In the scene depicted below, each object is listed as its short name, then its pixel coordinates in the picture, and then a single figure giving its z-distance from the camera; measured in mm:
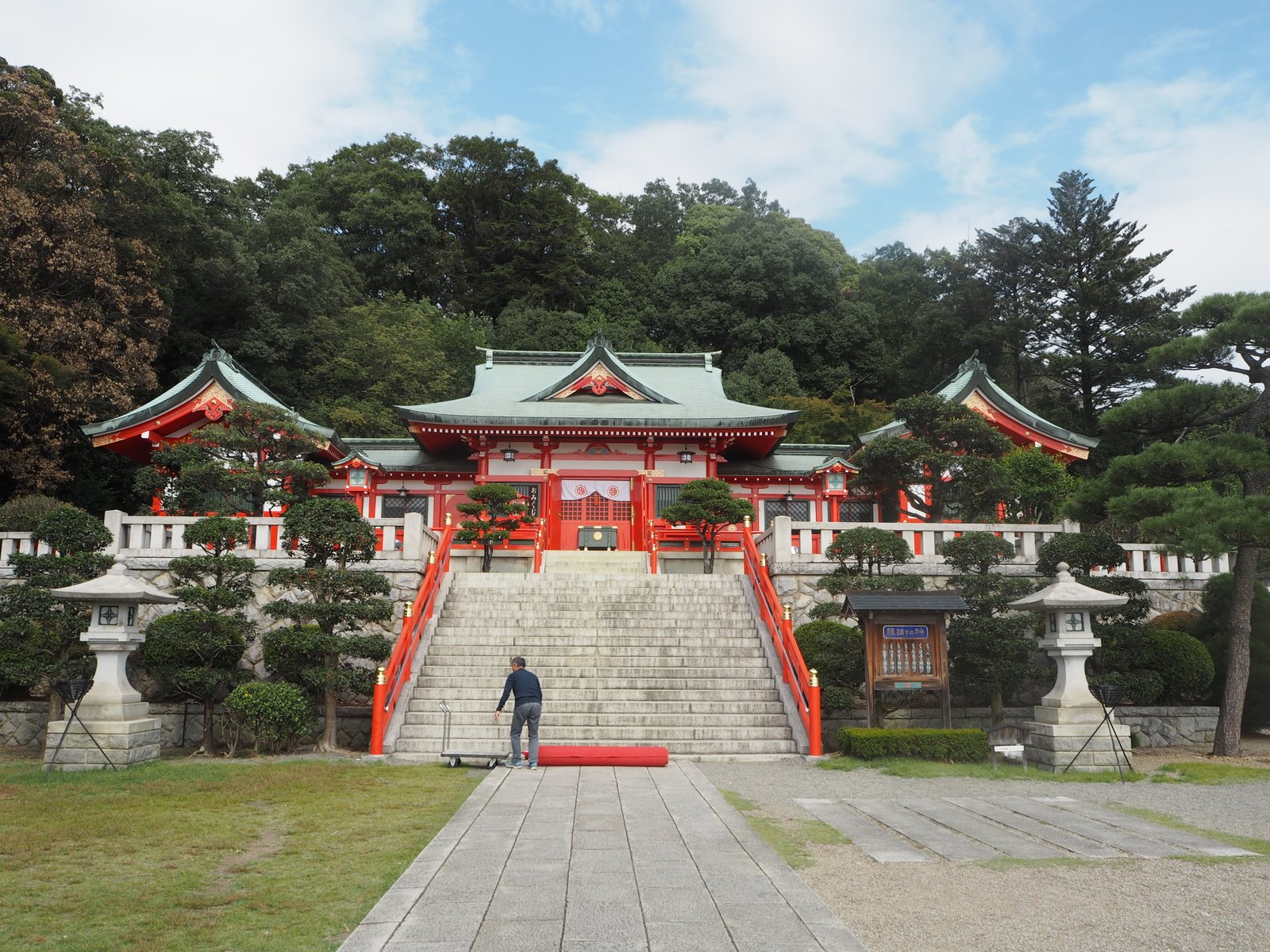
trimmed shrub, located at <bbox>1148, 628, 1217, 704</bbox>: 13789
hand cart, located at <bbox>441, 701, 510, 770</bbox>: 10977
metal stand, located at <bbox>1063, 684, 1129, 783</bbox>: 11316
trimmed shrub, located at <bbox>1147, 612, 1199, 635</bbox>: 15234
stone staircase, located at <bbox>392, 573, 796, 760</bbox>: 12391
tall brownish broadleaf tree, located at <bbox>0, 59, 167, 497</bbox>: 22891
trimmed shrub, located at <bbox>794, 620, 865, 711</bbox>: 12742
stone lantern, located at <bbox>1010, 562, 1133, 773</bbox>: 11406
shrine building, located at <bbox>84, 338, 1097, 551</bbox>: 22938
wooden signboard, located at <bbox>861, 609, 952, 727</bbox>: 12312
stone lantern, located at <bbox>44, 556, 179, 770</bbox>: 10930
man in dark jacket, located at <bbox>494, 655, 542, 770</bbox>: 10805
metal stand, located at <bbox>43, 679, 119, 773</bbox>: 10562
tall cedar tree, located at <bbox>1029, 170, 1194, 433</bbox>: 33156
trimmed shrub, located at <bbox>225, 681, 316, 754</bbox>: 11797
